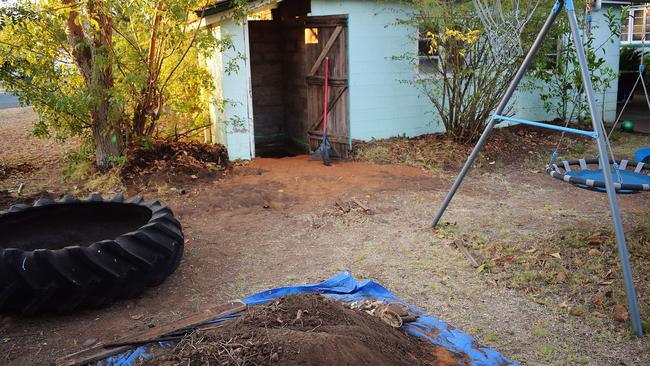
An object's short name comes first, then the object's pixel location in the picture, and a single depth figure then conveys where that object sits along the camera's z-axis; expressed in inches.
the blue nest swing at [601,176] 181.6
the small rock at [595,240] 212.8
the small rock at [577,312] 163.5
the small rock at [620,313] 158.6
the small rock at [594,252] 202.8
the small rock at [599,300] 168.6
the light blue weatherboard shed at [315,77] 367.2
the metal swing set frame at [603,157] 152.3
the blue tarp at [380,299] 136.1
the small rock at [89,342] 146.3
